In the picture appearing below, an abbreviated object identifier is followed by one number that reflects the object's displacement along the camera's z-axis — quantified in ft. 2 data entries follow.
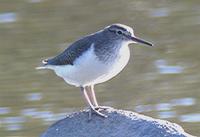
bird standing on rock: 36.35
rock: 34.40
